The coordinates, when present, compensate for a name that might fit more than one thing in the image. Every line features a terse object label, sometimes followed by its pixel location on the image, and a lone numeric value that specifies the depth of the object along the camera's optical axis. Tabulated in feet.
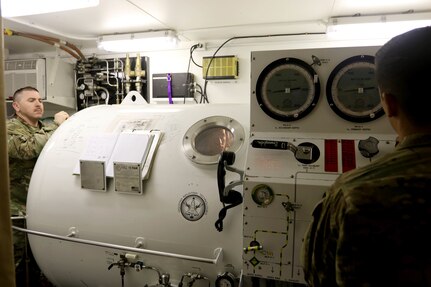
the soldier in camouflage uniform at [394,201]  2.11
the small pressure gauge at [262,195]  4.42
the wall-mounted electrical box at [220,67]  11.32
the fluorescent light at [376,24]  8.75
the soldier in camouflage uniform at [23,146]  7.73
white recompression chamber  5.41
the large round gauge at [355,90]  4.43
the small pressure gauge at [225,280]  5.16
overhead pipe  10.75
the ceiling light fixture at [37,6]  7.12
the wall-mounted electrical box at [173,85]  11.83
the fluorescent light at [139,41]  10.60
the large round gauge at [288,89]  4.59
